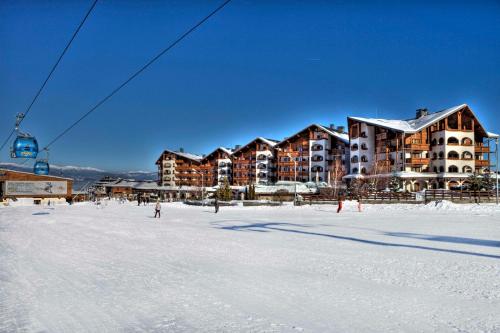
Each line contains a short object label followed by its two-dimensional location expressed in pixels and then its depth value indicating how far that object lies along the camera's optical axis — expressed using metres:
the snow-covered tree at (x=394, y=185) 45.59
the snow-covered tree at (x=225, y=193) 44.19
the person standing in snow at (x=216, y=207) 31.21
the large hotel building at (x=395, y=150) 54.94
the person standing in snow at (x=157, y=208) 26.28
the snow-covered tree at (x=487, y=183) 43.41
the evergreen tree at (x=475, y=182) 43.12
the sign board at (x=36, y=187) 66.06
